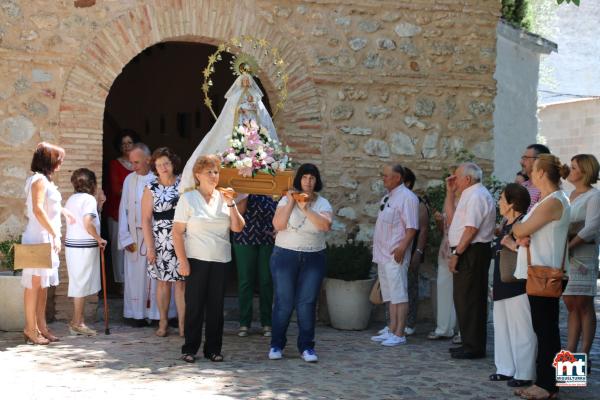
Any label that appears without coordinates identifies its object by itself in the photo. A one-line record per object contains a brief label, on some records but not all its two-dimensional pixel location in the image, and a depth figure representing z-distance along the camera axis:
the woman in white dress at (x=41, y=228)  7.54
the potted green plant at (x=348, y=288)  8.86
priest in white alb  8.68
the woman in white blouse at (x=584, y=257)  6.92
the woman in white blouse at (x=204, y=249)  6.94
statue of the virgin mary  7.94
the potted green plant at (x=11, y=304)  8.09
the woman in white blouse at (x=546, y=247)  6.01
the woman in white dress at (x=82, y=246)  8.03
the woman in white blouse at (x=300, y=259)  7.18
